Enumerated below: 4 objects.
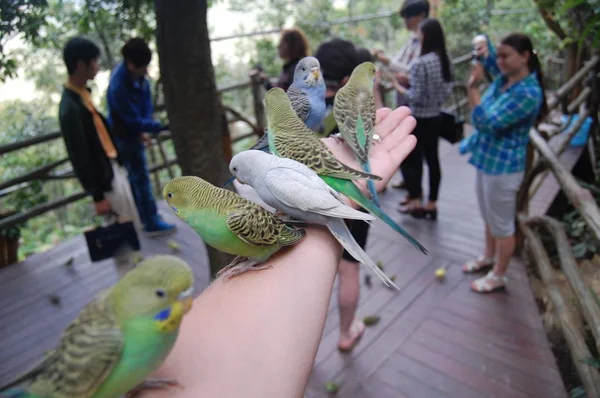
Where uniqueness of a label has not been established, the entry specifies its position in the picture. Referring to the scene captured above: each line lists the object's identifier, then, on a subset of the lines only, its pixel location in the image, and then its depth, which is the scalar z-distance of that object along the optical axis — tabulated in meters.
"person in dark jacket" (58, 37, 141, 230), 3.02
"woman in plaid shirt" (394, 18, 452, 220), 3.81
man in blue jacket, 3.74
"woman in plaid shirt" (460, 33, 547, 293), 2.84
